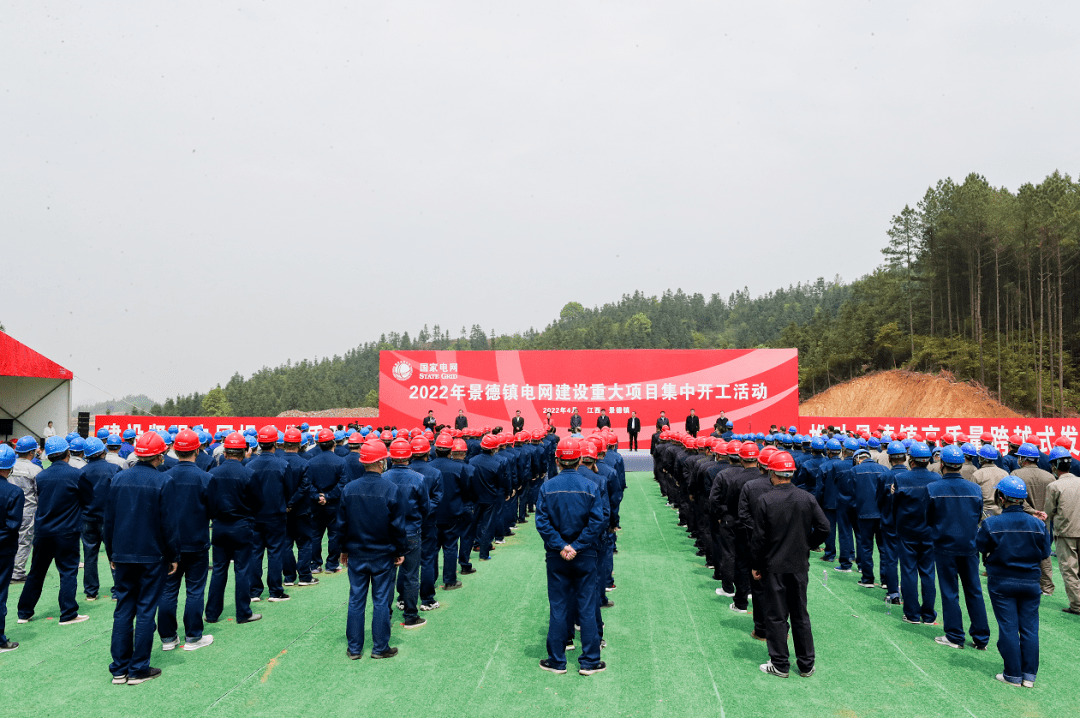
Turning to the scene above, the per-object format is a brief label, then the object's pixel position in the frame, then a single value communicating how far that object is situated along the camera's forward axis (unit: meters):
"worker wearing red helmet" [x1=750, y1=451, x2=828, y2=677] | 5.50
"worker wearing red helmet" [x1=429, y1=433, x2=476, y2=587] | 8.05
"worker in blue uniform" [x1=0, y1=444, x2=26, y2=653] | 6.01
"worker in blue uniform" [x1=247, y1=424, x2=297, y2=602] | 7.24
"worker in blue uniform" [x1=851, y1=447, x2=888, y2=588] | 8.49
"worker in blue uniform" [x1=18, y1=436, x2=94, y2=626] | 6.69
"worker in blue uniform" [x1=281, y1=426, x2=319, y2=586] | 7.79
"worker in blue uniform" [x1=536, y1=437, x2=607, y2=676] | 5.49
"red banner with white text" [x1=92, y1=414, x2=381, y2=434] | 26.44
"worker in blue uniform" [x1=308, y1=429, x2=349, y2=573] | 8.37
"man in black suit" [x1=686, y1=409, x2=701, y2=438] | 25.41
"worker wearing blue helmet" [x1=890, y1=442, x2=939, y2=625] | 6.76
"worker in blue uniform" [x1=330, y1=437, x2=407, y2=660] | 5.86
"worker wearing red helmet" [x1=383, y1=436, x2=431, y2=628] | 6.20
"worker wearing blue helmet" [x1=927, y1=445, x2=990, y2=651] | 6.20
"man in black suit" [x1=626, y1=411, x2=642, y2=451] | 27.30
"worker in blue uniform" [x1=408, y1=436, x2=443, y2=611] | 7.31
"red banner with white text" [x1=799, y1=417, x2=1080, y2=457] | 23.12
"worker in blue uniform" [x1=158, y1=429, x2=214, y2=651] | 5.73
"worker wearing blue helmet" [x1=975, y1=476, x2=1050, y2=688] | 5.34
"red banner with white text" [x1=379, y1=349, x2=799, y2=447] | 29.53
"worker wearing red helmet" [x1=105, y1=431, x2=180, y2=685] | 5.33
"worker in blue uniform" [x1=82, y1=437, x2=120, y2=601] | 7.52
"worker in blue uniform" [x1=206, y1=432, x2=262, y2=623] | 6.82
